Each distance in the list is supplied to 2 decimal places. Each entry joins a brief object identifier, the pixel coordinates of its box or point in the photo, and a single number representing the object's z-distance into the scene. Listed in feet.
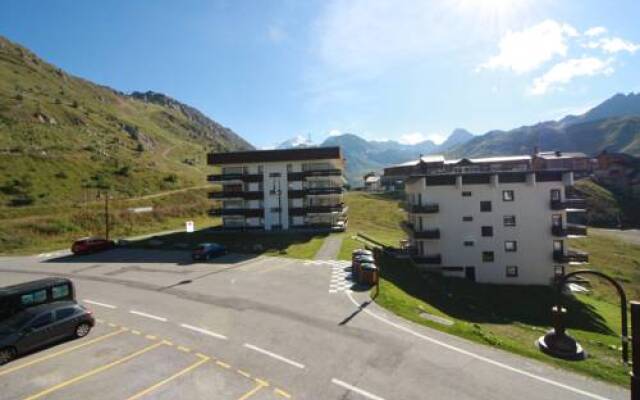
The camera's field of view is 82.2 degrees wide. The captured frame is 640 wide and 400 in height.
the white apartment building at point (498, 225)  147.13
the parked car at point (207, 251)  130.41
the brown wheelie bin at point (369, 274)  92.25
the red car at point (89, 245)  147.10
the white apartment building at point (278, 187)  196.65
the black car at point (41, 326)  53.21
